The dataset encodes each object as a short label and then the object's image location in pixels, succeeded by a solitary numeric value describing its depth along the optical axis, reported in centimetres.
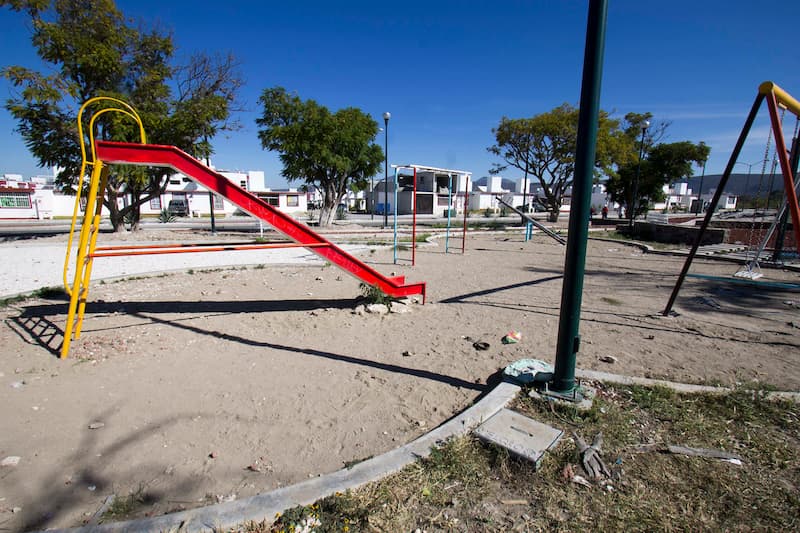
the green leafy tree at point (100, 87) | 1252
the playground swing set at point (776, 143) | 382
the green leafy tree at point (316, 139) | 1953
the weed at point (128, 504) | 204
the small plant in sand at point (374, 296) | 573
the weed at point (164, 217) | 2493
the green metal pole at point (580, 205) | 264
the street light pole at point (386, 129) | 1950
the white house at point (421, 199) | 4628
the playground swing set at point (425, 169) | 812
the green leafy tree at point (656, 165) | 3716
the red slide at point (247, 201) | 420
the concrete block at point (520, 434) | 239
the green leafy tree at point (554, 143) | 2542
